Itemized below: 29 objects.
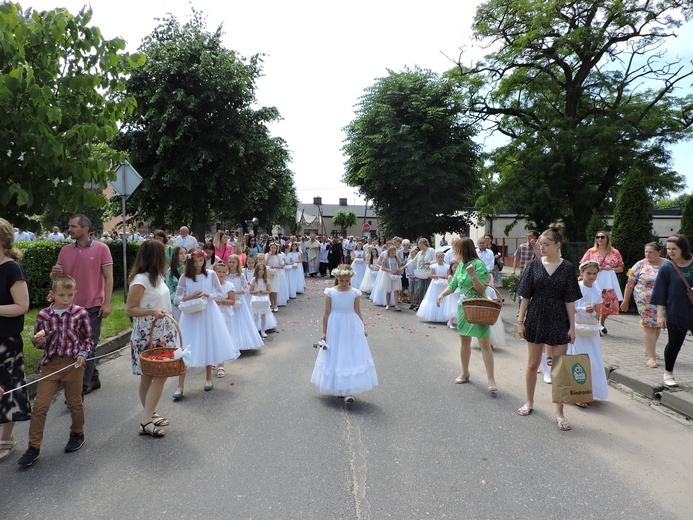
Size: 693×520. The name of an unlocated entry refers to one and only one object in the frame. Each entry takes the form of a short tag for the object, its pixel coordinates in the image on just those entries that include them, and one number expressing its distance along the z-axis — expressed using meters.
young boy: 4.36
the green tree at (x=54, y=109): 5.14
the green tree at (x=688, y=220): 13.45
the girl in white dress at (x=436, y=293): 12.05
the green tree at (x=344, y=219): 91.00
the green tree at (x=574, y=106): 19.91
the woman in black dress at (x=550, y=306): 5.26
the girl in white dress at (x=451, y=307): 11.37
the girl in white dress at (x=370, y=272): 16.86
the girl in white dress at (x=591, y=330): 6.02
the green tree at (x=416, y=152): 24.84
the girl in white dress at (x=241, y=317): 8.44
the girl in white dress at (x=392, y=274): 14.20
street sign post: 11.64
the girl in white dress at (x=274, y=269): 13.79
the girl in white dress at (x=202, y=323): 6.51
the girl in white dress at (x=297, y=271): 17.72
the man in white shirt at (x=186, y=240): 12.73
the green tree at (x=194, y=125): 19.06
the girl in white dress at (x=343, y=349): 5.91
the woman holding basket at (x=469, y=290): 6.50
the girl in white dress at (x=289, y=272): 16.11
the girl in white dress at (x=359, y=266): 18.41
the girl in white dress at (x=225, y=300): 7.11
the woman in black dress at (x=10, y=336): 4.14
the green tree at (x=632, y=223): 13.95
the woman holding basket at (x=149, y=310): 4.97
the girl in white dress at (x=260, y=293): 10.04
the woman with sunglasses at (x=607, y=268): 9.67
